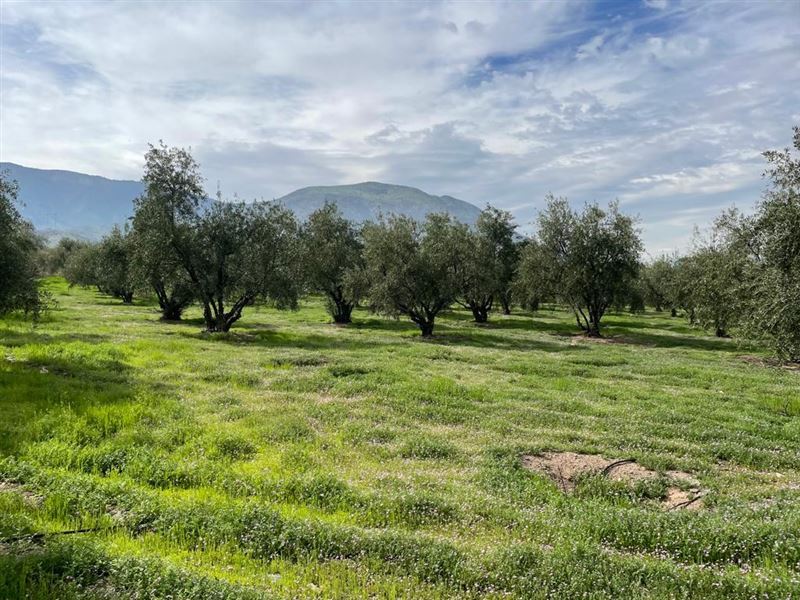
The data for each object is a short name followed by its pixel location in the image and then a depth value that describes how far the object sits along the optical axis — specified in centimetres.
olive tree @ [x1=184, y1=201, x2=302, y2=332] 4044
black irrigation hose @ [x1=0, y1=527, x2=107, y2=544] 712
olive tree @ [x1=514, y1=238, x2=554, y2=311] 5522
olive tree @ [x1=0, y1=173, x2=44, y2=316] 2308
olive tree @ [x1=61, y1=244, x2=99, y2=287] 8288
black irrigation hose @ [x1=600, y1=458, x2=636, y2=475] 1213
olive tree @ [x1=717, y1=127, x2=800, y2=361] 2095
